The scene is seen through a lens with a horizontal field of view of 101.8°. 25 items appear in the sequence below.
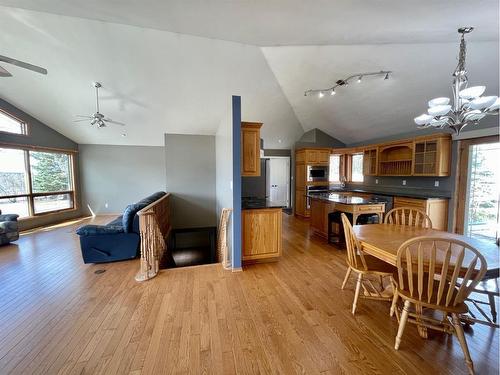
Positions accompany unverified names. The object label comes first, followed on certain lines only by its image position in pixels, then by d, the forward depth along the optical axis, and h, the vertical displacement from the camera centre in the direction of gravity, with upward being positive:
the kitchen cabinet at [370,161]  5.68 +0.42
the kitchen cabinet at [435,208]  4.18 -0.68
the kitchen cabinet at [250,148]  3.17 +0.45
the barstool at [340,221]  3.82 -0.84
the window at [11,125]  4.72 +1.31
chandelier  1.85 +0.67
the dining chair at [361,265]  1.99 -0.91
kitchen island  3.66 -0.60
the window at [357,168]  6.48 +0.27
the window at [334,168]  6.89 +0.26
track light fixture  3.52 +1.86
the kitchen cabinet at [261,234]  3.09 -0.88
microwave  6.40 +0.11
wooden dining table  1.63 -0.63
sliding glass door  3.63 -0.32
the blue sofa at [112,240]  3.21 -1.00
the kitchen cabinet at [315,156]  6.38 +0.64
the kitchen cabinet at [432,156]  4.19 +0.41
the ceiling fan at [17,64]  2.27 +1.37
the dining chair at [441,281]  1.41 -0.78
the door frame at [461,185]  4.01 -0.19
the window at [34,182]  4.82 -0.09
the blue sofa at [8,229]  3.94 -0.99
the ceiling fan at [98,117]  4.16 +1.30
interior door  7.30 -0.09
